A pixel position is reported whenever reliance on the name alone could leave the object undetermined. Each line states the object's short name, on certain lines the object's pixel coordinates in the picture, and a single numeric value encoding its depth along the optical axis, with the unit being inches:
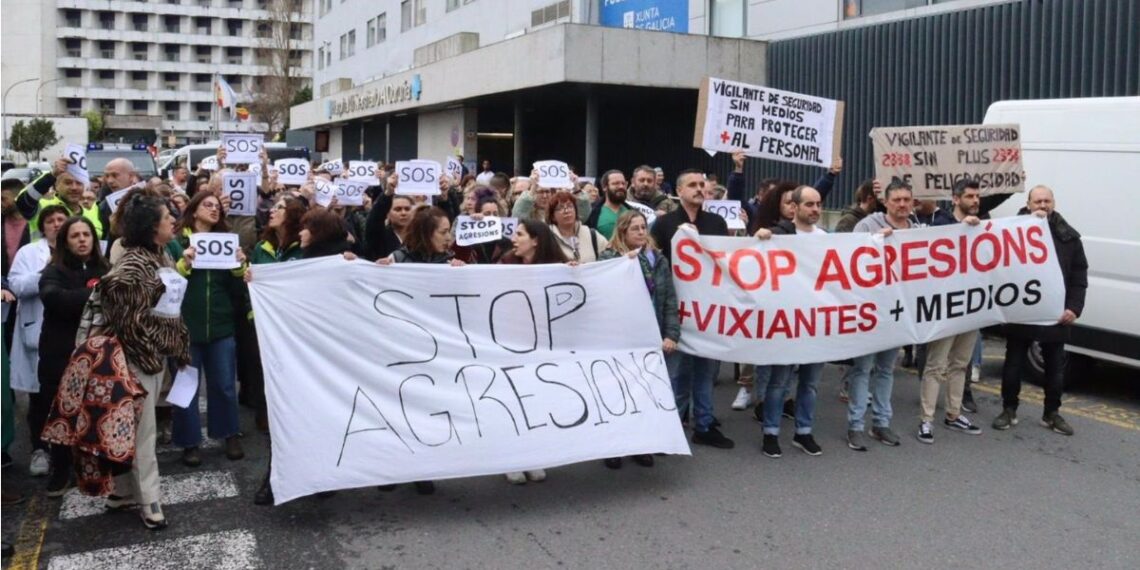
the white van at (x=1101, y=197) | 307.1
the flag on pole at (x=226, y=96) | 1141.1
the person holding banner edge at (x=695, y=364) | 266.7
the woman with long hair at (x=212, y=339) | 247.0
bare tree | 2262.6
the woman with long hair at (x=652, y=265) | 255.8
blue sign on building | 903.1
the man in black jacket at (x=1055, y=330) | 287.3
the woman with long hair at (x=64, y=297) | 227.1
